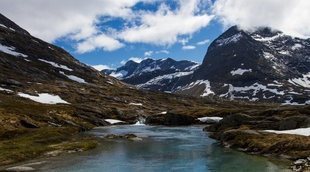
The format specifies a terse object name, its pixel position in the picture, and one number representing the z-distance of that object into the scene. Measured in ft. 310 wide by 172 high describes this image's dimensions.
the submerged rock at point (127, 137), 196.19
